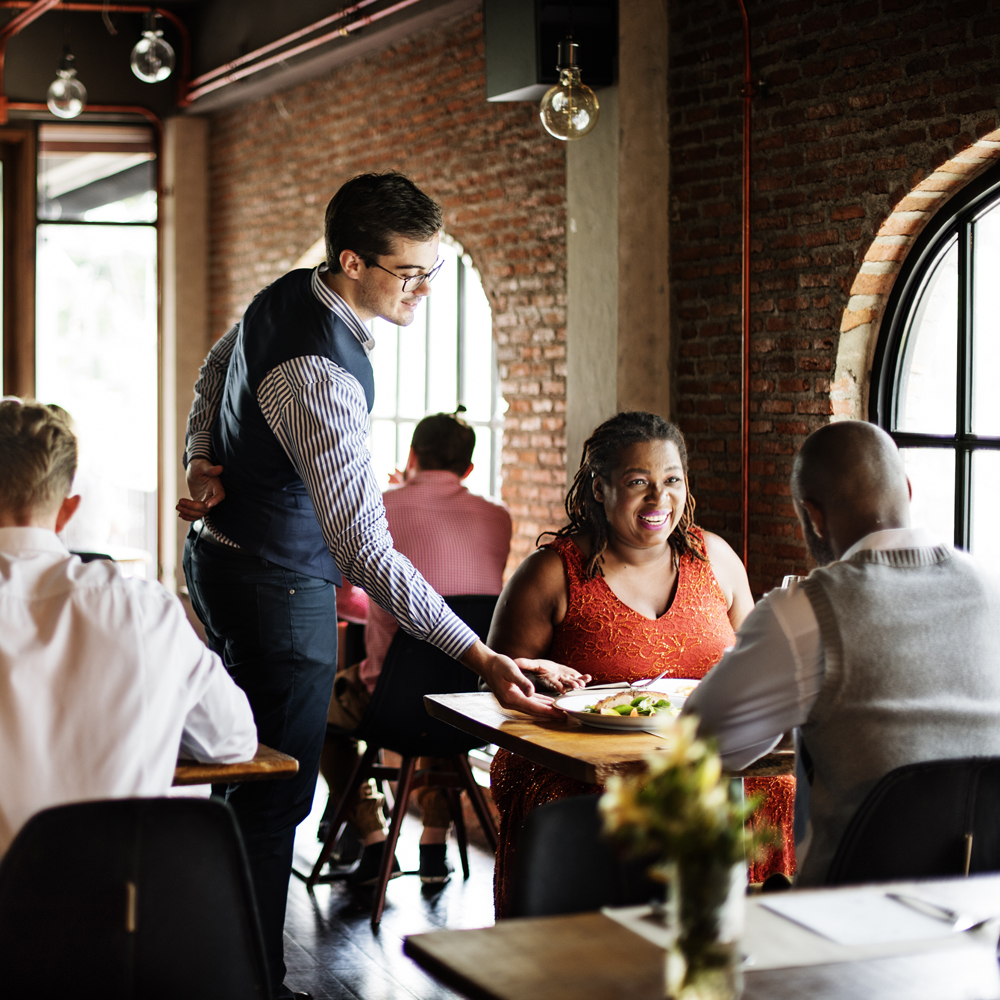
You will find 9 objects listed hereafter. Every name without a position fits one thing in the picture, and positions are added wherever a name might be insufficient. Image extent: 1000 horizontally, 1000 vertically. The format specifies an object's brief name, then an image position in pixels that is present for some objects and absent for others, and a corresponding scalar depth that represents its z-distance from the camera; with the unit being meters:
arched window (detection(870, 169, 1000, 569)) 4.00
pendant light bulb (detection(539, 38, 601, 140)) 4.37
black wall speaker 4.97
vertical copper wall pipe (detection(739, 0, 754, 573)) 4.48
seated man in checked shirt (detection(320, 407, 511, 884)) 4.26
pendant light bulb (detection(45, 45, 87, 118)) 6.67
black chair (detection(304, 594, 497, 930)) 3.81
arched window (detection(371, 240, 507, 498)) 6.44
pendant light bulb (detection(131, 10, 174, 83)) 6.25
